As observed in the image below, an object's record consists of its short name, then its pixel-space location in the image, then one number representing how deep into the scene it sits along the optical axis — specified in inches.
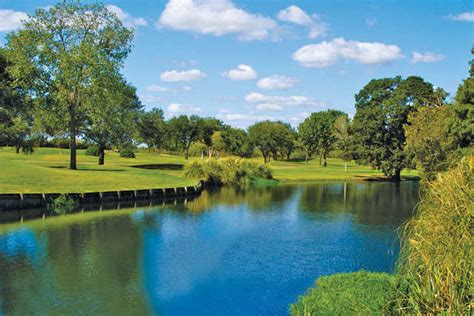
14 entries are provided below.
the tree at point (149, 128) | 3206.9
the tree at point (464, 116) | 1467.8
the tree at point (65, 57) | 1951.3
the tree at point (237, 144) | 4795.8
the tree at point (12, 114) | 2129.7
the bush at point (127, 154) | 3720.5
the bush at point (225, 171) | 2472.9
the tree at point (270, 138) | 4717.0
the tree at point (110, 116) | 2005.4
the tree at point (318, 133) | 4584.2
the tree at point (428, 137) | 1944.4
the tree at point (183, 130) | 4697.3
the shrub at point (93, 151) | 3516.2
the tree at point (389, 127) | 2856.8
